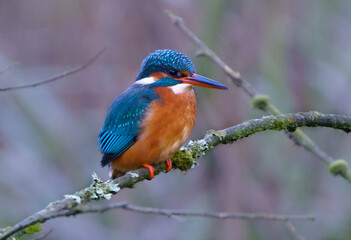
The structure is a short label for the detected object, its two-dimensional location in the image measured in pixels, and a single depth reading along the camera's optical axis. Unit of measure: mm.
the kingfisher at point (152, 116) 6160
